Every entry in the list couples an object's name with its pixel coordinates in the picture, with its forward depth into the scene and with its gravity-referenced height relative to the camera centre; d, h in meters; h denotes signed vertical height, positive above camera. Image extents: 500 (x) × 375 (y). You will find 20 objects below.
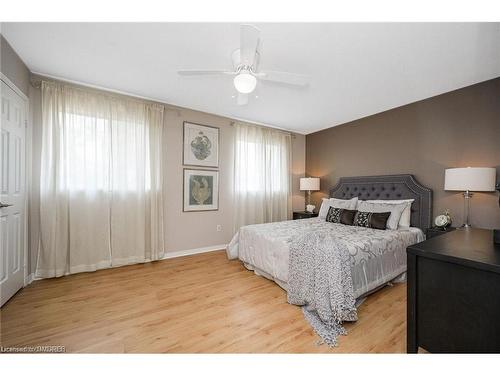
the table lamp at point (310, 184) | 4.50 +0.03
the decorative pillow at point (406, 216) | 3.00 -0.43
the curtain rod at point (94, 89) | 2.54 +1.27
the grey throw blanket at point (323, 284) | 1.71 -0.87
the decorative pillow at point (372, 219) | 2.85 -0.46
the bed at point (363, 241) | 2.10 -0.63
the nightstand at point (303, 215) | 4.34 -0.60
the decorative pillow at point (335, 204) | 3.53 -0.32
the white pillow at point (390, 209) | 2.88 -0.33
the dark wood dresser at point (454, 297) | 1.01 -0.58
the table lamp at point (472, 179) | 2.31 +0.09
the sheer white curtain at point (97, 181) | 2.60 +0.03
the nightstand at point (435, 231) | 2.59 -0.55
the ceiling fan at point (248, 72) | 1.53 +0.98
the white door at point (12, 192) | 1.96 -0.09
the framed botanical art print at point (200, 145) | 3.61 +0.69
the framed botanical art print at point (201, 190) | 3.63 -0.10
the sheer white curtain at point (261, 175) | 4.13 +0.21
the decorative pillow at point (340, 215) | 3.19 -0.47
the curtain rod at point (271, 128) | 4.05 +1.21
